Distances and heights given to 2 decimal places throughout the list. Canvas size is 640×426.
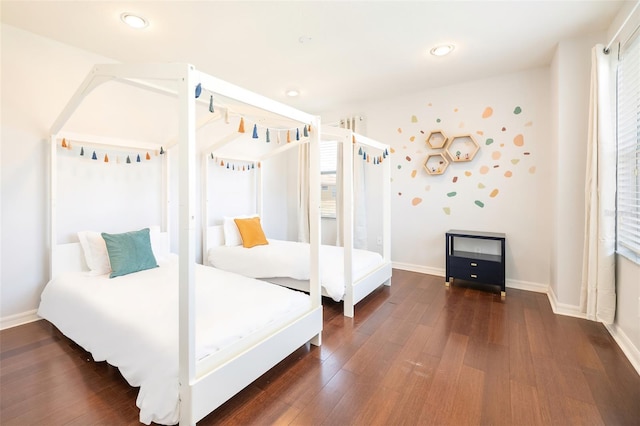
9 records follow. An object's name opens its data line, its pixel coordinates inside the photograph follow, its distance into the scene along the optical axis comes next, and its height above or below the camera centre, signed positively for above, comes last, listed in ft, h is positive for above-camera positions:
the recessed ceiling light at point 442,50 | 8.93 +5.14
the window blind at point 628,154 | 6.62 +1.36
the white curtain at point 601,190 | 7.36 +0.48
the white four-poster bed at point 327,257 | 8.81 -1.83
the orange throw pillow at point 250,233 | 12.21 -1.04
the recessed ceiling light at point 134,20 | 7.25 +4.97
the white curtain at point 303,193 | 15.71 +0.90
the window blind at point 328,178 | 15.62 +1.71
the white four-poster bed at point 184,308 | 4.25 -2.10
